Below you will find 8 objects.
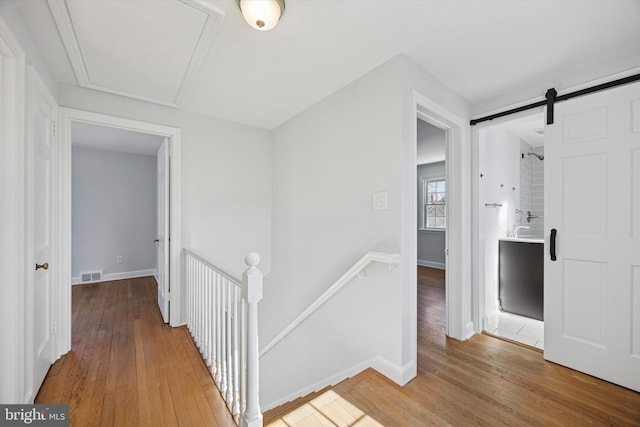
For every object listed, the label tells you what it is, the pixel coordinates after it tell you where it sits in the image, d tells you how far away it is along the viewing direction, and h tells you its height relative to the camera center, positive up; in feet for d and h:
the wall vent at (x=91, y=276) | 14.17 -3.49
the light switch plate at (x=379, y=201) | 6.26 +0.30
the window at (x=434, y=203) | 19.84 +0.74
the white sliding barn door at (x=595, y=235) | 5.60 -0.53
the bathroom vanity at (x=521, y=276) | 9.11 -2.35
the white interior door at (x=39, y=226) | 5.03 -0.27
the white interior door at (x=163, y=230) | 9.05 -0.59
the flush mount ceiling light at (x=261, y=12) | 4.41 +3.54
